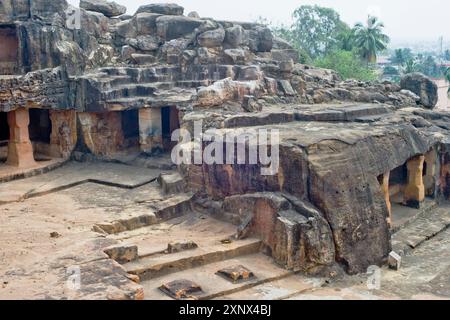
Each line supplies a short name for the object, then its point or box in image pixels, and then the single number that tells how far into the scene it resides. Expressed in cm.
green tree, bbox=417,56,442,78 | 5595
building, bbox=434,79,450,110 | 4289
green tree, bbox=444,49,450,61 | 8738
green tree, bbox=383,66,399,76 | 4933
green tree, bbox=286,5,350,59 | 3688
